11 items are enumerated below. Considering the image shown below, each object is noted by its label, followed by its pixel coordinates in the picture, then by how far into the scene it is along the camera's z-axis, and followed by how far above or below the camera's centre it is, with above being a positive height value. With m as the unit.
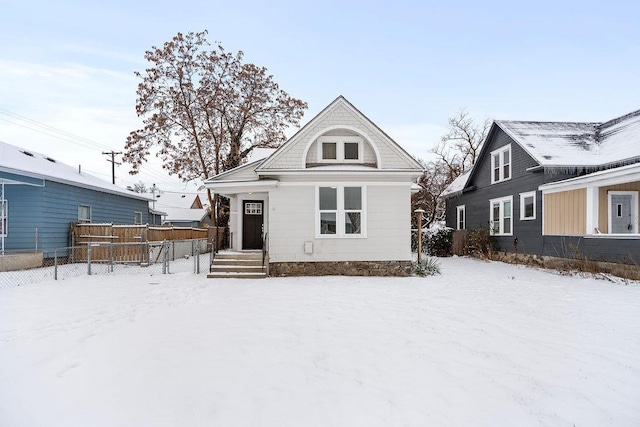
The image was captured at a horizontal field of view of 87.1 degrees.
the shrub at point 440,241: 19.91 -1.17
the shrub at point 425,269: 11.89 -1.73
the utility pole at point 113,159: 33.44 +6.01
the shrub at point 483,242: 17.33 -1.10
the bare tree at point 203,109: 23.08 +7.93
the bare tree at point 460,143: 33.22 +7.83
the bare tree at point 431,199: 27.31 +1.86
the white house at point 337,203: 11.41 +0.62
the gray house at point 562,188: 11.56 +1.32
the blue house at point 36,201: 13.00 +0.78
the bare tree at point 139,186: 67.64 +7.05
